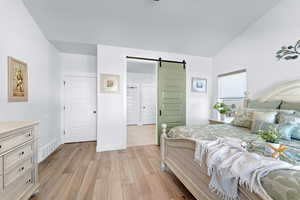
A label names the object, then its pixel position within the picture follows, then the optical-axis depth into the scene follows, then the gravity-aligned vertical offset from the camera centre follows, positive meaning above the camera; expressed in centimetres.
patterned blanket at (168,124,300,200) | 73 -50
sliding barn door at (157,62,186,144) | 373 +14
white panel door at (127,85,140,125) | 648 -35
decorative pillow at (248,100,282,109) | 243 -9
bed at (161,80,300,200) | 76 -60
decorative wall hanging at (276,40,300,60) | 242 +90
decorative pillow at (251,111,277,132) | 200 -27
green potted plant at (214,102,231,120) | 325 -23
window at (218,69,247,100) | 345 +41
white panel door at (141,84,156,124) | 663 -25
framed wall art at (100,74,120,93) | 329 +39
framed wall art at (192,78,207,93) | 415 +45
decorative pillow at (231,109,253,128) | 240 -35
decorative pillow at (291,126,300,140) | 167 -42
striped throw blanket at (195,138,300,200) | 87 -50
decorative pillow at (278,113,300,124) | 176 -26
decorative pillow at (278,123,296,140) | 169 -40
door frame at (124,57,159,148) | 347 +98
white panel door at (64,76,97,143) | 380 -30
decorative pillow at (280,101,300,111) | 214 -9
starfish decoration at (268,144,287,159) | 104 -41
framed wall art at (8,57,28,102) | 189 +27
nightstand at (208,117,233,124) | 370 -64
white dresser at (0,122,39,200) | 124 -66
